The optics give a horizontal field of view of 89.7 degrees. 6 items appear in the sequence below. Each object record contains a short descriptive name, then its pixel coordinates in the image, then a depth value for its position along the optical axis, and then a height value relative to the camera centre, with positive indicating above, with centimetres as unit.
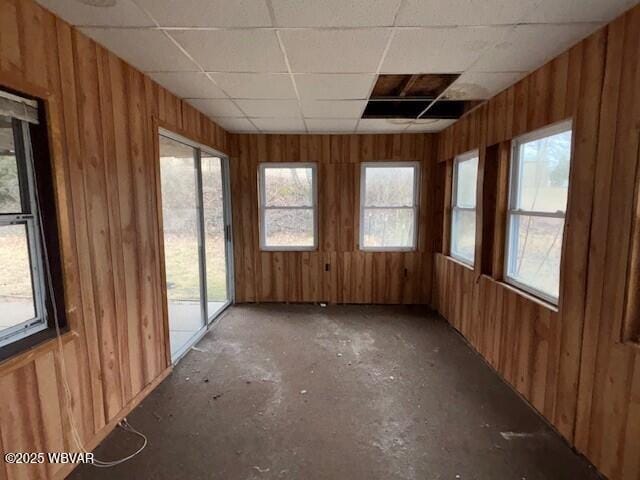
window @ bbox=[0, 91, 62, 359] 156 -12
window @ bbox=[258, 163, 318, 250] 470 -4
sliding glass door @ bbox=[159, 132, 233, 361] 321 -32
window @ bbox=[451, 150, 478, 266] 359 -6
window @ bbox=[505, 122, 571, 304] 224 -5
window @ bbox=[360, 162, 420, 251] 464 -4
